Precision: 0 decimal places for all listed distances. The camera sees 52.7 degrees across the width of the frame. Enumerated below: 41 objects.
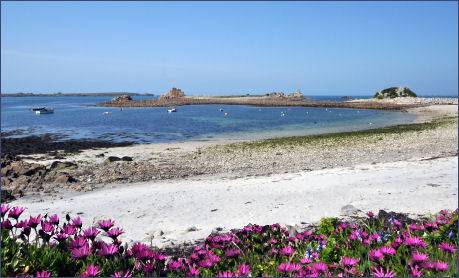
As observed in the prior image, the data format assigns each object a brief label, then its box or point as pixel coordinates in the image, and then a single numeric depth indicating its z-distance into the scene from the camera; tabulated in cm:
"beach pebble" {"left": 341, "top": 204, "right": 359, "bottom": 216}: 959
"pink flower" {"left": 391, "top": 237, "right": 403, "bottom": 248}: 420
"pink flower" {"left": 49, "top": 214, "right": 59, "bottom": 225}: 401
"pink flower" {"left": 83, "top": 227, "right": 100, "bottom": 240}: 378
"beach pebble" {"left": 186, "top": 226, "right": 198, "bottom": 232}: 913
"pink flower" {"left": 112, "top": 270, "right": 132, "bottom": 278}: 315
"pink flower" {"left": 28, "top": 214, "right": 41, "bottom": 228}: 381
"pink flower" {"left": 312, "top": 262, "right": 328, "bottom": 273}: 337
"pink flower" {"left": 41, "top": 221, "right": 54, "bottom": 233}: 389
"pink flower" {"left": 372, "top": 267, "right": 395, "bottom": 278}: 325
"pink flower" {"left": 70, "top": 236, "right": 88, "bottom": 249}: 363
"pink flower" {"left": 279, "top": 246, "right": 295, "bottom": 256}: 430
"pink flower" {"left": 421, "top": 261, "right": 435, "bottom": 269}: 338
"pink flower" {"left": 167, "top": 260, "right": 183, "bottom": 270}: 375
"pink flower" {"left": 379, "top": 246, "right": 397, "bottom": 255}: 392
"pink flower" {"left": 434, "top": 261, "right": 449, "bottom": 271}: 330
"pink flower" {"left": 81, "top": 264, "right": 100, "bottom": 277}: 308
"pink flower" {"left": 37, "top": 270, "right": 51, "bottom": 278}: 297
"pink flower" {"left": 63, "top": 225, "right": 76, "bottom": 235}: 387
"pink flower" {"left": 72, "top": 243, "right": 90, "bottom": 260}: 345
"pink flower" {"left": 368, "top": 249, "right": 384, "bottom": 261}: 373
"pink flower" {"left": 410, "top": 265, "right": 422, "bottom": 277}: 339
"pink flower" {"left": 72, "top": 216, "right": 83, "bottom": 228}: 404
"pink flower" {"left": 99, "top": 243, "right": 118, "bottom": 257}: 354
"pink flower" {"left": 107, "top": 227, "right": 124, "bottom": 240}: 373
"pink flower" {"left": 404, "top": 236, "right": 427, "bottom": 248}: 398
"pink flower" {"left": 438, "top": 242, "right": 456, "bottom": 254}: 409
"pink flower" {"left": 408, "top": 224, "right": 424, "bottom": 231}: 508
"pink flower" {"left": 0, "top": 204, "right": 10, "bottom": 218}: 385
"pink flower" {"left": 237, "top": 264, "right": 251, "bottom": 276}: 341
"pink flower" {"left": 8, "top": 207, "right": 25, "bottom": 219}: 381
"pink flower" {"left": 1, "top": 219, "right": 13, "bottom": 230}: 388
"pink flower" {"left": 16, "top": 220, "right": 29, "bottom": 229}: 381
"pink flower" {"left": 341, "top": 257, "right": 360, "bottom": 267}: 362
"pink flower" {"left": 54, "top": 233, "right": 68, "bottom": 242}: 378
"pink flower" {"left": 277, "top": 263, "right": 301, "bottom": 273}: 339
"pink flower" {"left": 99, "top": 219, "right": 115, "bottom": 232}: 375
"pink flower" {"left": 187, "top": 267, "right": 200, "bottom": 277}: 357
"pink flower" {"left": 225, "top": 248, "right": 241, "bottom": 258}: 426
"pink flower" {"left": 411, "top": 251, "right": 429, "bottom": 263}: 348
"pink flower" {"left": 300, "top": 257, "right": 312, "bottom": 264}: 387
